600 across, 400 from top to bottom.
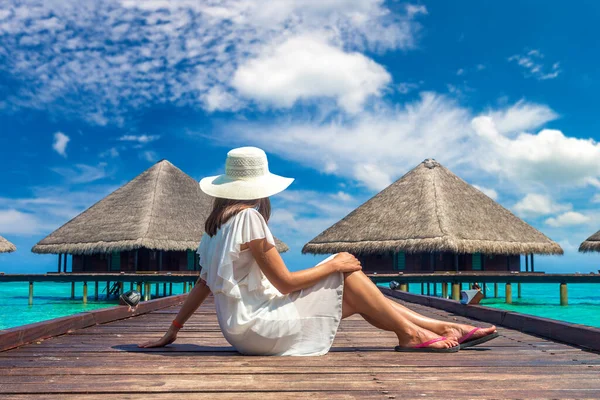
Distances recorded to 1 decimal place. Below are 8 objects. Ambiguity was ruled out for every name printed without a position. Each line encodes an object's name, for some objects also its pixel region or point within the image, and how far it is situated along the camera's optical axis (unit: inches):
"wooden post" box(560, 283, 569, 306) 931.3
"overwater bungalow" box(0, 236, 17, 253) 1065.3
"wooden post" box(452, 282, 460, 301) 862.1
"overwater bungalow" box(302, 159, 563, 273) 955.3
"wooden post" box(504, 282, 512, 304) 922.1
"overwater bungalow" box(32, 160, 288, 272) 995.3
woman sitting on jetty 126.2
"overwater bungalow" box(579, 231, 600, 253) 1048.8
